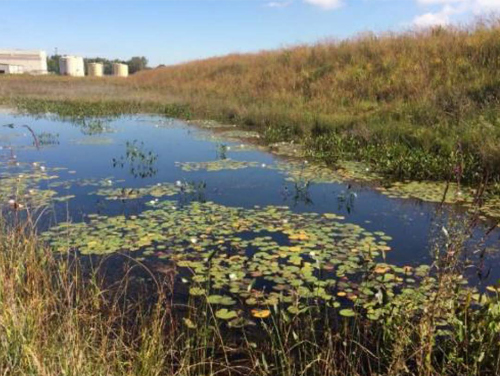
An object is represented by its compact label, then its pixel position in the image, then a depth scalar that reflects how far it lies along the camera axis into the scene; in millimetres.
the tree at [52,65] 98675
